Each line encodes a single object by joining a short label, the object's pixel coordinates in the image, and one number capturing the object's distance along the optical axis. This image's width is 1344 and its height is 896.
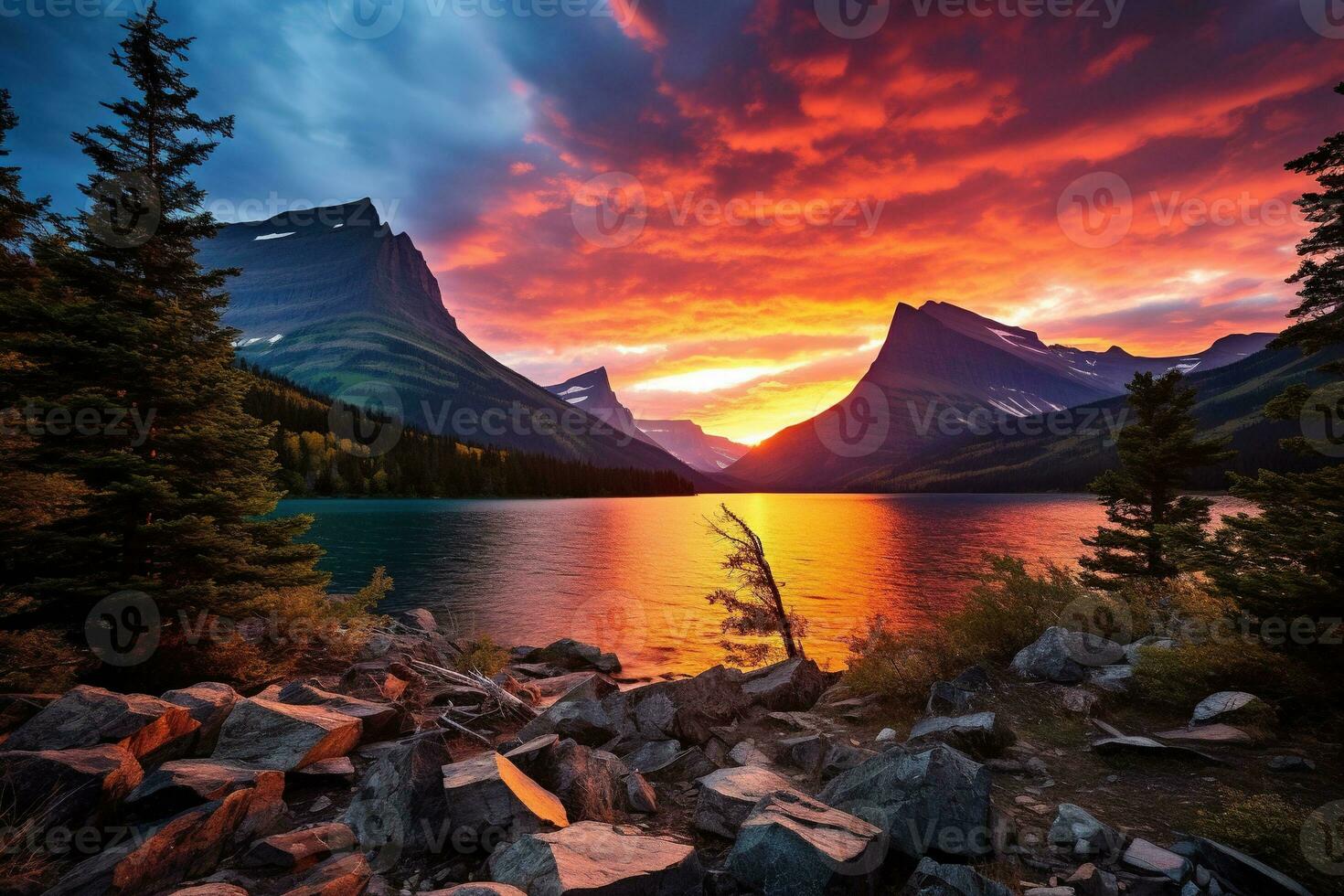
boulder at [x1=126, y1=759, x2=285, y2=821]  6.53
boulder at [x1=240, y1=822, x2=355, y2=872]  6.02
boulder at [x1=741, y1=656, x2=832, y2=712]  14.00
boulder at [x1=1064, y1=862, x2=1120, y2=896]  5.40
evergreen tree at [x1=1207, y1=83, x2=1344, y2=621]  8.57
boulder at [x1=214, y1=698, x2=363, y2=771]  8.00
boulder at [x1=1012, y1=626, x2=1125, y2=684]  11.88
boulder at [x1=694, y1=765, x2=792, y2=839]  7.07
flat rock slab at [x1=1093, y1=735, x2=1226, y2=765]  8.23
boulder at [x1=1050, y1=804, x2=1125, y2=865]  6.08
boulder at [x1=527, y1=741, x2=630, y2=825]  7.52
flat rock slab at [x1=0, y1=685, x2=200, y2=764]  7.41
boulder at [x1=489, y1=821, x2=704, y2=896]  5.09
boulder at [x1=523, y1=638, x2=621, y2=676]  23.00
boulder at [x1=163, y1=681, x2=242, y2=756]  8.52
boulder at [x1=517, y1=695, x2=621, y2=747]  10.61
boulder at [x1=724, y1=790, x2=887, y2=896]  5.36
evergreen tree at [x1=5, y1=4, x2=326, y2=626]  11.44
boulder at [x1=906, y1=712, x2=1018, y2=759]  8.91
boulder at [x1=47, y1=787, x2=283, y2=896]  5.36
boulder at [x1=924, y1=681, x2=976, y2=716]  10.73
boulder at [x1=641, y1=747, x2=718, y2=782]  9.12
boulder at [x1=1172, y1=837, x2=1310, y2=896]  5.18
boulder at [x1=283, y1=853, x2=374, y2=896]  5.36
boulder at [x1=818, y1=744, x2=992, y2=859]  6.09
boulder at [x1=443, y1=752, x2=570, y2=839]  6.57
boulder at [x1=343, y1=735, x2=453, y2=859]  6.66
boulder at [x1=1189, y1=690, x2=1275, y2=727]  8.80
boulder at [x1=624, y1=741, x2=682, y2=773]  9.59
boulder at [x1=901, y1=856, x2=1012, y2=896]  5.14
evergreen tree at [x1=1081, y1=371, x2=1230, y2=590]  22.77
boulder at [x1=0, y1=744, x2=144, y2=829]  6.26
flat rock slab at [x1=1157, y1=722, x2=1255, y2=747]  8.42
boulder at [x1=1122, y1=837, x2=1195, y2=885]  5.45
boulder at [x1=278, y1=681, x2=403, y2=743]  9.80
